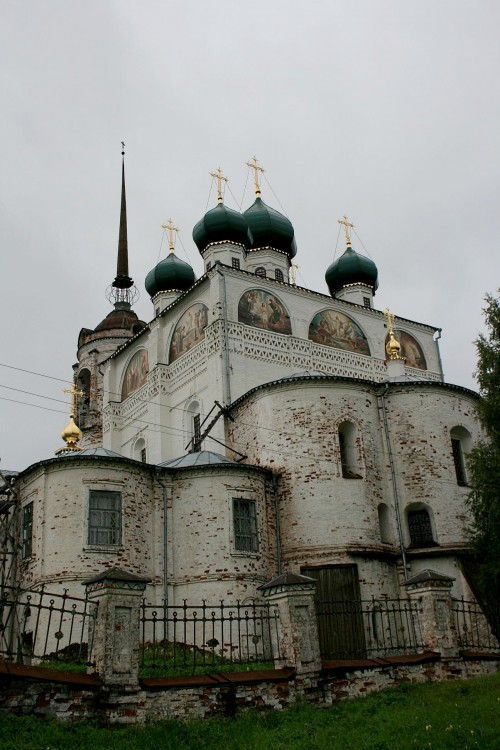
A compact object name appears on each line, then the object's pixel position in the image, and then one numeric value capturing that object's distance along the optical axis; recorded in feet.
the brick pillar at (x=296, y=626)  35.91
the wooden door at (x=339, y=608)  55.57
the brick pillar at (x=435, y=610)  41.47
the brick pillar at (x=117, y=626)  31.76
